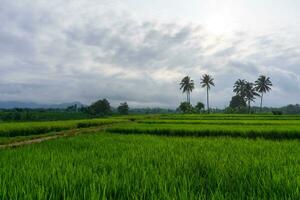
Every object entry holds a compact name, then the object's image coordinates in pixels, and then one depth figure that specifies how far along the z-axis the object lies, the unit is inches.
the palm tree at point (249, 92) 2952.8
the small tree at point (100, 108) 3011.8
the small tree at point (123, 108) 3563.0
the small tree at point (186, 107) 2834.6
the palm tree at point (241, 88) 3034.0
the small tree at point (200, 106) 3000.0
